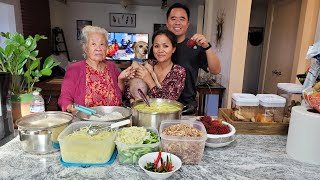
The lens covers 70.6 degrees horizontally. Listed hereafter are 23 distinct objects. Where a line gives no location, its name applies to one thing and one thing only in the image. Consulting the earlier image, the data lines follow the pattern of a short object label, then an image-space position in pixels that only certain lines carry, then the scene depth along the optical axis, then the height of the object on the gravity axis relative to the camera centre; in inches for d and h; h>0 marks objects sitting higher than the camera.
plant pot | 46.6 -12.2
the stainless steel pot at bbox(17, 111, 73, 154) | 37.4 -14.6
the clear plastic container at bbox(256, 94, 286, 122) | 48.9 -12.2
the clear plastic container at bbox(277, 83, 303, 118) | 52.4 -10.0
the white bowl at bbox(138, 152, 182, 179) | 31.9 -17.0
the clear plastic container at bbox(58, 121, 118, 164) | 34.7 -15.8
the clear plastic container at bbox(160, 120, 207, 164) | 36.1 -15.4
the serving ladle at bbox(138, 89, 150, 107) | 49.2 -10.9
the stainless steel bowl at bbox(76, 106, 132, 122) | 47.5 -13.2
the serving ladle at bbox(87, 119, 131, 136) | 37.5 -13.4
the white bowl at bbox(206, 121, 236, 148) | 41.8 -16.4
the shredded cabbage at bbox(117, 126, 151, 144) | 36.1 -14.1
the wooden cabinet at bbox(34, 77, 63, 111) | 129.9 -26.3
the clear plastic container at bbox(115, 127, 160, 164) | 35.7 -16.1
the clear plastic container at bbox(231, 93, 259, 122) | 49.1 -12.1
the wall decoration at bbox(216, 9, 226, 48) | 128.2 +14.8
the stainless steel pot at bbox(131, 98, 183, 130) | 42.3 -12.8
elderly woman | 57.2 -8.4
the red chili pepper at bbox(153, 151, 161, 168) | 33.8 -16.8
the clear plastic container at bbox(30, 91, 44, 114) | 45.6 -11.6
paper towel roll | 38.2 -14.2
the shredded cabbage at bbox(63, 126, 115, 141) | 35.5 -14.1
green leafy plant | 45.3 -3.5
